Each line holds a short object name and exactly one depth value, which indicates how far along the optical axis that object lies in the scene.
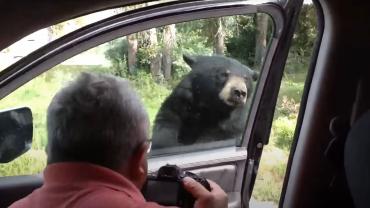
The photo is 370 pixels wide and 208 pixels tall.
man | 1.55
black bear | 2.97
